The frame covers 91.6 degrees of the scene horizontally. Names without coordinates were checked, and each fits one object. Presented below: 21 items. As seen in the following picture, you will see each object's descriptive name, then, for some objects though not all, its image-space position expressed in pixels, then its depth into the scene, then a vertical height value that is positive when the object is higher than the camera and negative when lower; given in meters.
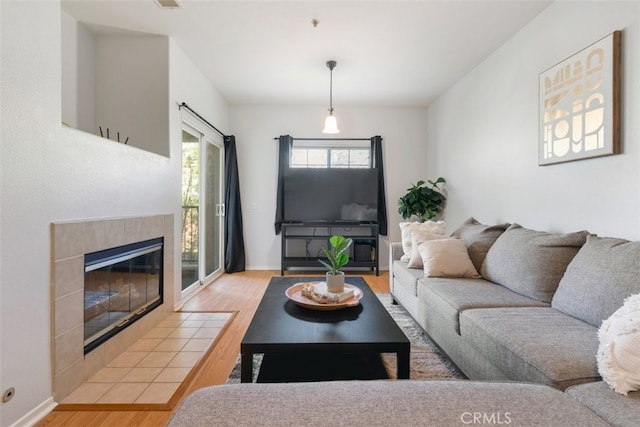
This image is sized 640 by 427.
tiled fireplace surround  1.68 -0.51
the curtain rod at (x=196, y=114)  3.13 +1.07
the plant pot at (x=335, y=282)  2.01 -0.46
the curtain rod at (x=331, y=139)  4.89 +1.13
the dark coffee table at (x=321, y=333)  1.48 -0.63
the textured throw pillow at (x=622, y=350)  1.02 -0.48
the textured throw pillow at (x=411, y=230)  3.14 -0.19
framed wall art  1.86 +0.72
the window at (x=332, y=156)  4.99 +0.87
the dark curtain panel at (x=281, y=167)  4.79 +0.67
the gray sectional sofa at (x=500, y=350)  0.76 -0.50
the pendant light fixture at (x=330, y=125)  3.55 +0.98
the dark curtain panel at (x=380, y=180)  4.89 +0.48
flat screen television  4.72 +0.28
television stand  4.63 -0.49
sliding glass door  3.54 +0.04
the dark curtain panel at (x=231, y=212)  4.64 -0.03
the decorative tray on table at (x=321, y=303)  1.89 -0.57
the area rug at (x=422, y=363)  1.92 -1.01
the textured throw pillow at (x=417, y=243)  2.90 -0.31
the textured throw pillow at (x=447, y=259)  2.50 -0.40
